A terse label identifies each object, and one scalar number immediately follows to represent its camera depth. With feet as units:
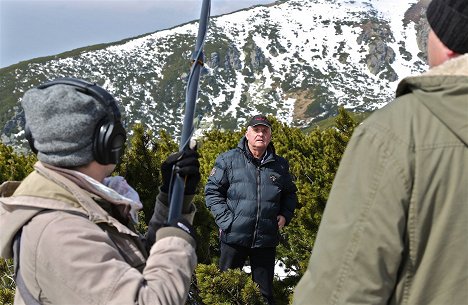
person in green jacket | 4.78
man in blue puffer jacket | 17.62
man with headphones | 5.61
